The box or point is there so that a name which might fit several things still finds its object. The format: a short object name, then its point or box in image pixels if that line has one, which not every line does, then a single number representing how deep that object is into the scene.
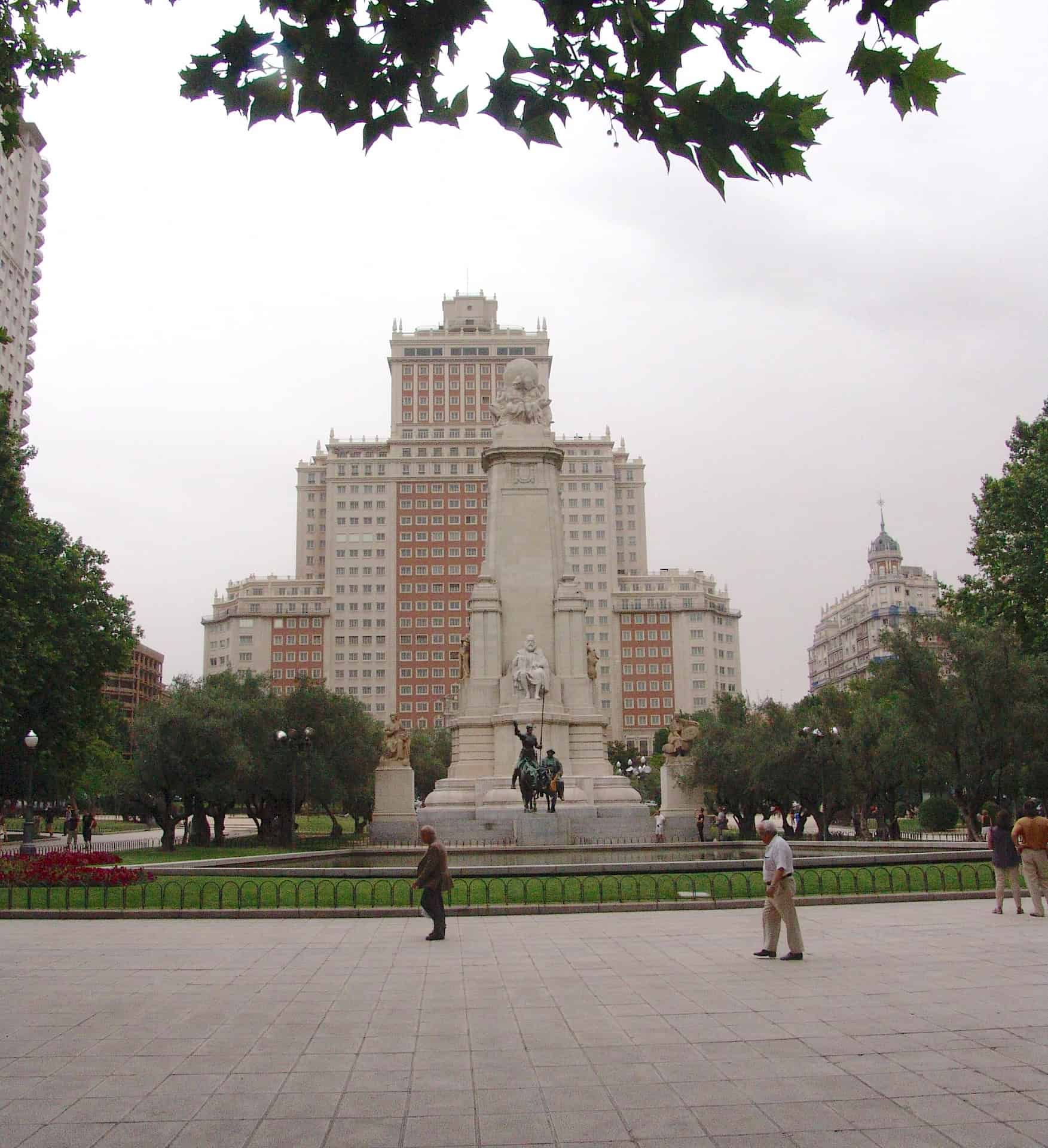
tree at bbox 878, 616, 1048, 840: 35.09
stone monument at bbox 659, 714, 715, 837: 42.78
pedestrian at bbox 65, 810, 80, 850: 45.88
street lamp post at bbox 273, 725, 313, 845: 38.94
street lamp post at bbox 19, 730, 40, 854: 30.75
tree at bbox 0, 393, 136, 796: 34.16
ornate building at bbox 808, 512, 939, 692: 166.38
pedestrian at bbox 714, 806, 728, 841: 41.23
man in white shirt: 11.92
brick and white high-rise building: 133.62
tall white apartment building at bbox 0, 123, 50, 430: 97.00
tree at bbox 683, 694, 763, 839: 48.66
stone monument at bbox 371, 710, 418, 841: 41.00
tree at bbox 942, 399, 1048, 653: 40.56
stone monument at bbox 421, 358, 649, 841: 38.47
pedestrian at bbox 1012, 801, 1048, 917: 15.48
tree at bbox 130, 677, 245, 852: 42.44
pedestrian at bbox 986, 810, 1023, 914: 15.60
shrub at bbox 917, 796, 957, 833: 55.69
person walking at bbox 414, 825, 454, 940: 14.12
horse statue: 34.12
